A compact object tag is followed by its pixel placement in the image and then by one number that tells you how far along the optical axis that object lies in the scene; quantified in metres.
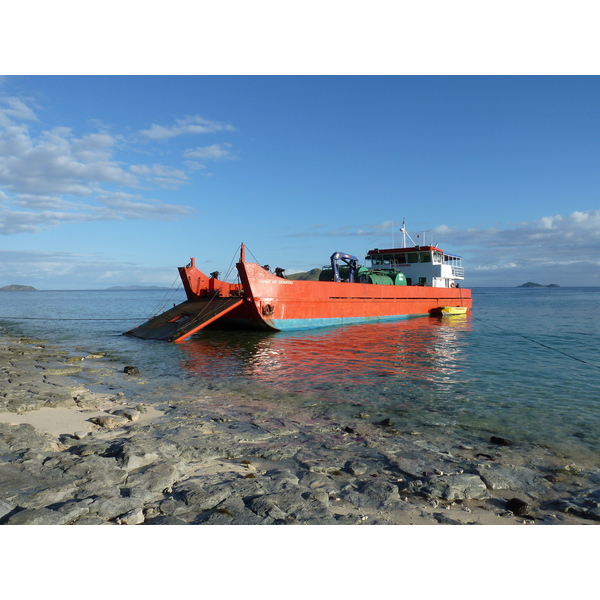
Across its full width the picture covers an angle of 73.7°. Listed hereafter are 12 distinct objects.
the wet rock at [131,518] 3.44
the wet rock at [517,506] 3.98
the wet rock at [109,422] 6.43
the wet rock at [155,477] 4.17
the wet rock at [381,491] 4.16
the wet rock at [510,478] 4.65
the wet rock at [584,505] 3.99
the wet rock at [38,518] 3.38
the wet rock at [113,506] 3.57
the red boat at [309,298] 19.92
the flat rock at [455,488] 4.29
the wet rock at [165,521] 3.46
